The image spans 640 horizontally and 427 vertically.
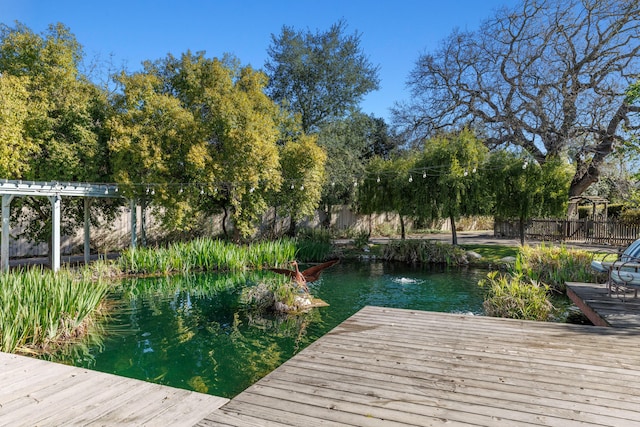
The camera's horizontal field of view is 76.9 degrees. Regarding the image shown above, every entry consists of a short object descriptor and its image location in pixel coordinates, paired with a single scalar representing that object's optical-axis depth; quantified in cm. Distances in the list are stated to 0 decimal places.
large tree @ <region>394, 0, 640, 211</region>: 1500
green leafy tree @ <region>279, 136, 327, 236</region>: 1308
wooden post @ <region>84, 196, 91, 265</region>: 1112
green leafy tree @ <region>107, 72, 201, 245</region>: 1088
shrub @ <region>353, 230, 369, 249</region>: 1600
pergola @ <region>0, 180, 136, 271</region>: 848
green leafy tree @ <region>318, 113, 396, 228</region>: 1691
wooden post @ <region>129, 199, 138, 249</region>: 1209
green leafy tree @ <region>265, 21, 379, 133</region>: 1712
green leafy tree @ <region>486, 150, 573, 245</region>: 1302
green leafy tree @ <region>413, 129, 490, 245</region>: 1320
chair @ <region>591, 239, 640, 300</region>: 546
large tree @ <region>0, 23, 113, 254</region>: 991
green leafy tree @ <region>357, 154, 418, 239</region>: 1437
